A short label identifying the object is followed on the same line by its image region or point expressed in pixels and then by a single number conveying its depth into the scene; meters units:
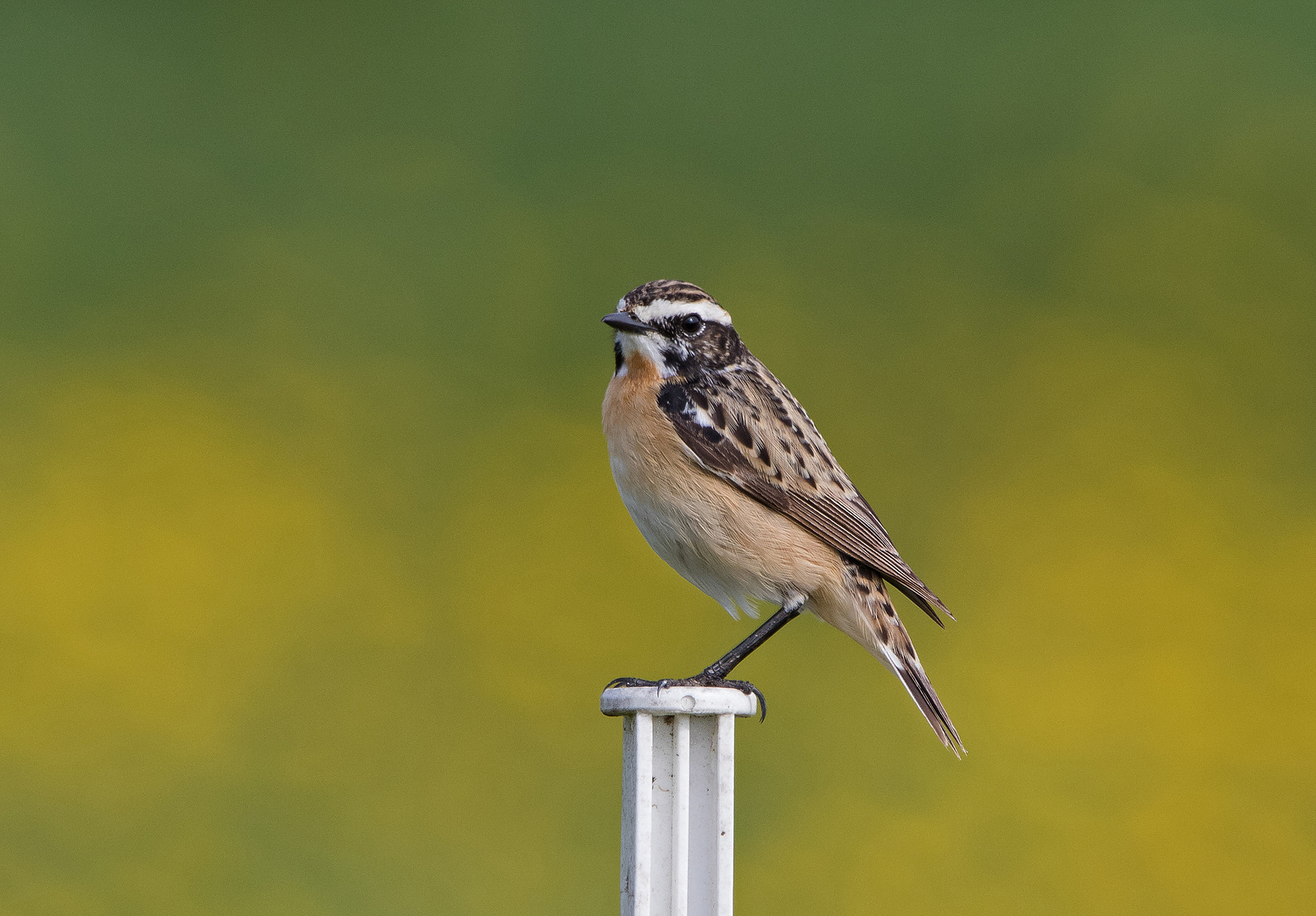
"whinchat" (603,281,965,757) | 9.95
